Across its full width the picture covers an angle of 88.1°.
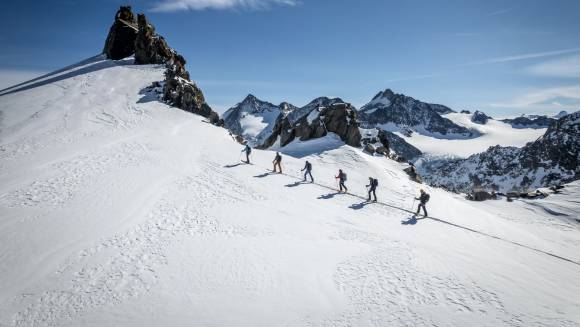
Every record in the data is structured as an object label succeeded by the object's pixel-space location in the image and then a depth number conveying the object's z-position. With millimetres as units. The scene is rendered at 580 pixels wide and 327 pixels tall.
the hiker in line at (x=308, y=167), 25517
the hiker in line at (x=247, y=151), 28255
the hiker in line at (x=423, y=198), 20697
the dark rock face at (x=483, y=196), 39688
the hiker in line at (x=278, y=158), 26502
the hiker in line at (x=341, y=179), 23859
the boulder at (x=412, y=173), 38719
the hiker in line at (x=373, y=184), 22875
